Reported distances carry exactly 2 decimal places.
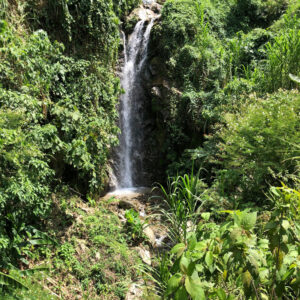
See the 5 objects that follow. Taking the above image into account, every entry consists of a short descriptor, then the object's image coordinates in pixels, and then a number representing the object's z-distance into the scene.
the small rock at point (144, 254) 4.59
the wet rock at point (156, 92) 8.27
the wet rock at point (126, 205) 6.23
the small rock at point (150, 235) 5.14
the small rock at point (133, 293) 3.87
